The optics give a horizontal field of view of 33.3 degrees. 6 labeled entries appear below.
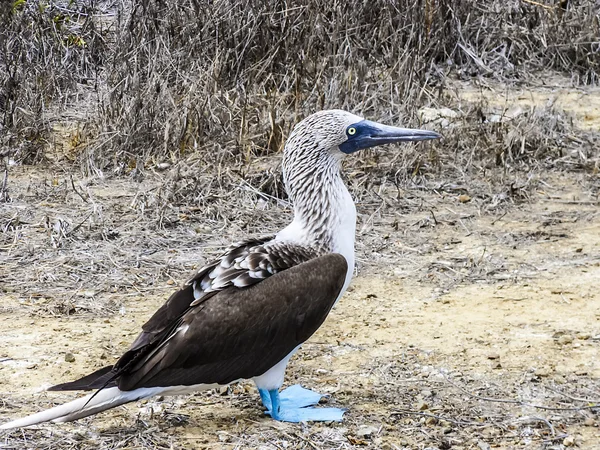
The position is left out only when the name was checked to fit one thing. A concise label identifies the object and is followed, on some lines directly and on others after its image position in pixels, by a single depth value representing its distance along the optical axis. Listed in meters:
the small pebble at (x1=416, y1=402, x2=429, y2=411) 4.06
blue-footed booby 3.67
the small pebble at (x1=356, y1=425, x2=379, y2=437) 3.88
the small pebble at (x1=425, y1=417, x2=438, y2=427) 3.94
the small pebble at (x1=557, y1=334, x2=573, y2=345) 4.63
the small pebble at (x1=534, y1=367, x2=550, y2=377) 4.33
